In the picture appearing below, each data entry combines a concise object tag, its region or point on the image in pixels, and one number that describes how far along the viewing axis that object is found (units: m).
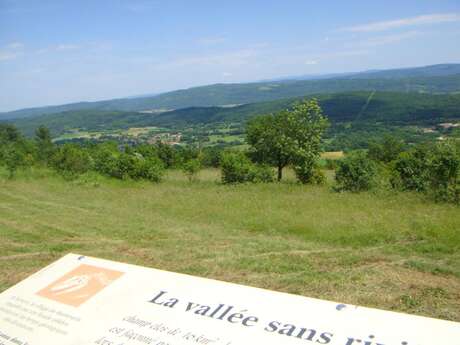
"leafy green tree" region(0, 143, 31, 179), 22.75
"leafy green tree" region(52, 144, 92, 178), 24.34
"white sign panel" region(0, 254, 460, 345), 2.92
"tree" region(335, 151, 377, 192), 18.44
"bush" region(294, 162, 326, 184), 24.36
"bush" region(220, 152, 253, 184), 23.34
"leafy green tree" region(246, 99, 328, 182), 24.59
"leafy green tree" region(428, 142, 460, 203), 13.22
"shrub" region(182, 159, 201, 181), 25.98
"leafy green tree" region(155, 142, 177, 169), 45.53
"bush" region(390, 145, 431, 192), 17.25
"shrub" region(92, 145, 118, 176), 25.16
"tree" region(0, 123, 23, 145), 60.75
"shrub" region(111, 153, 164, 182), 24.58
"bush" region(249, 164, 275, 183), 23.58
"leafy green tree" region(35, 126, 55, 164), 53.18
